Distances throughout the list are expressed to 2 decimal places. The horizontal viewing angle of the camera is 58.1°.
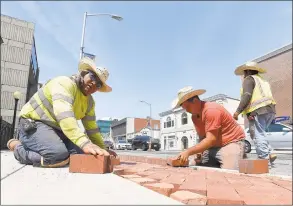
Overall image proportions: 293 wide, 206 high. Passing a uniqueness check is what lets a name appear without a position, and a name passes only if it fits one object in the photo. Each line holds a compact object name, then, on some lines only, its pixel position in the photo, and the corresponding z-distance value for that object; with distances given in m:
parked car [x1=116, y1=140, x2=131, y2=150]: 32.88
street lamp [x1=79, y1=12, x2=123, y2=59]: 6.59
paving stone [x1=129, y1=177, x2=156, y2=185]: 1.59
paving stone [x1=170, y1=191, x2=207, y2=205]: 1.17
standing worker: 3.69
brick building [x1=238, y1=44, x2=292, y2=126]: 26.69
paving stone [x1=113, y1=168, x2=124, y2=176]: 2.05
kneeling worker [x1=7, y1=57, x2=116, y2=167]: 2.02
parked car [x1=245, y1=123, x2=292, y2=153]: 11.19
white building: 30.14
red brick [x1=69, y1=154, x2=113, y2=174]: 1.78
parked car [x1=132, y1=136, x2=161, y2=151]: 26.58
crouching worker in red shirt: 3.36
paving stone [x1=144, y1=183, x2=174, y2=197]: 1.34
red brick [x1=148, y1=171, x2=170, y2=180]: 2.18
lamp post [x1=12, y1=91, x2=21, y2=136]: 9.95
